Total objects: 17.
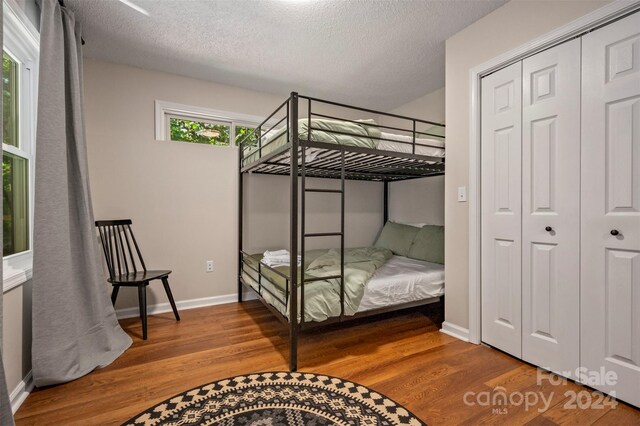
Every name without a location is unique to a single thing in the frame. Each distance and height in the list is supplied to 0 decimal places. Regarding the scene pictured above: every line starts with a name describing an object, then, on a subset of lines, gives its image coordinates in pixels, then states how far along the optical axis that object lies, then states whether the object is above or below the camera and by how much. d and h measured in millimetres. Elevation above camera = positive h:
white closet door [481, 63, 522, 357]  2043 +7
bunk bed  1956 -200
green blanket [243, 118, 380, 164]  2092 +562
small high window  3025 +931
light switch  2352 +127
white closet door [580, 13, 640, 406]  1524 +24
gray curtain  1683 -151
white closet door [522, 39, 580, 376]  1748 +10
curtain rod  1965 +1377
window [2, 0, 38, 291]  1738 +461
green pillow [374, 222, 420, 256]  3414 -321
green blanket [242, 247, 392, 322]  2047 -547
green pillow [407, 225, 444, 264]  3021 -362
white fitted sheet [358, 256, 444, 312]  2293 -608
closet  1552 +14
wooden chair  2355 -454
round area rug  1424 -992
